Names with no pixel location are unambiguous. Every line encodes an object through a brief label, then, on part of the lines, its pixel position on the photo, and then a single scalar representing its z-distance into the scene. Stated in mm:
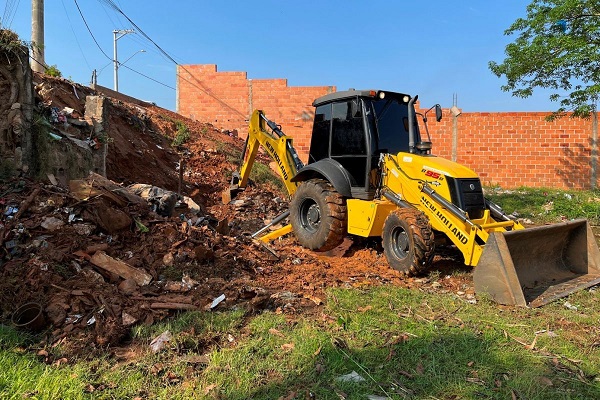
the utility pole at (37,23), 11007
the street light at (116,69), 30375
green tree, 9633
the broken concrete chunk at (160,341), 3468
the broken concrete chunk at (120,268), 4559
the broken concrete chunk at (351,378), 3049
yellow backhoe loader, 4945
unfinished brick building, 13906
